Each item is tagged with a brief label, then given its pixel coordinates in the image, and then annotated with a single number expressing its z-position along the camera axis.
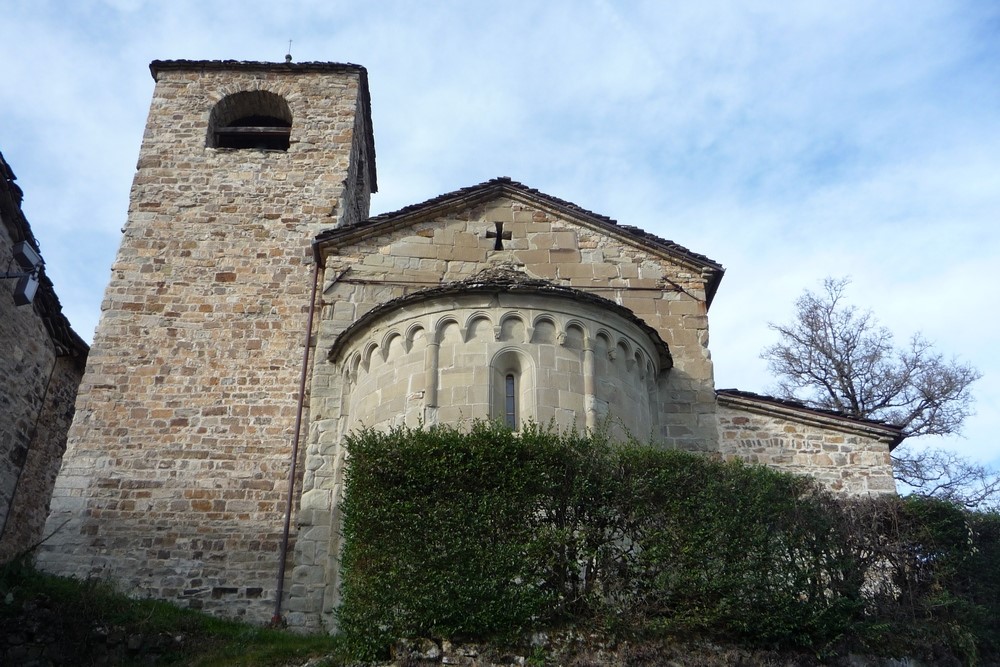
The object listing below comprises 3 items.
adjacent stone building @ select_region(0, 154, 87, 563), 16.50
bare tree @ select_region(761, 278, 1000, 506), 21.20
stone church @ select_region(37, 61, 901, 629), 12.52
